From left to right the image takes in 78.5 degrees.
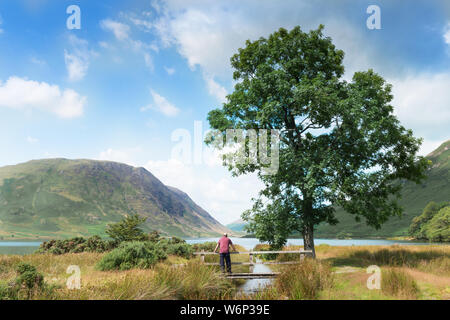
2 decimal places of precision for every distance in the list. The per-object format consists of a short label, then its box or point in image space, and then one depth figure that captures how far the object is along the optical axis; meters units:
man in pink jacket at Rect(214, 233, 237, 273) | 15.77
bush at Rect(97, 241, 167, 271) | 16.59
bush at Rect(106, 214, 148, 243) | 29.16
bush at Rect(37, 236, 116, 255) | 27.66
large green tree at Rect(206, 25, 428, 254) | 17.28
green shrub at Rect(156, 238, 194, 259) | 27.14
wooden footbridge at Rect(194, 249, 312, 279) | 15.02
